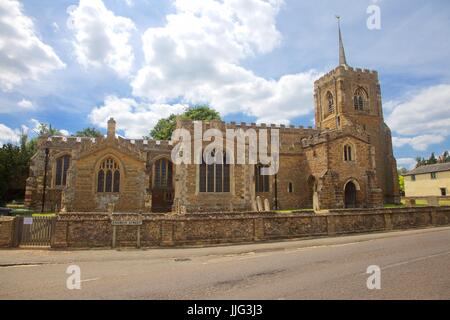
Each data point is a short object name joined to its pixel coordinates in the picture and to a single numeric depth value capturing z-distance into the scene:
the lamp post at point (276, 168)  30.03
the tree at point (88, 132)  53.07
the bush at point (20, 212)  20.24
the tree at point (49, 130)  51.55
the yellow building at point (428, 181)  42.84
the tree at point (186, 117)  44.75
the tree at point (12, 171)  27.72
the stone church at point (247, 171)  21.92
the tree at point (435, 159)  71.49
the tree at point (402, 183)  64.55
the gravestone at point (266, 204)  20.01
